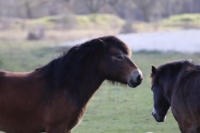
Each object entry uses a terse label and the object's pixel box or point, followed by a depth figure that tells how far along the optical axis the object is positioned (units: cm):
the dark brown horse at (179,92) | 1612
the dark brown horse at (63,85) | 1612
